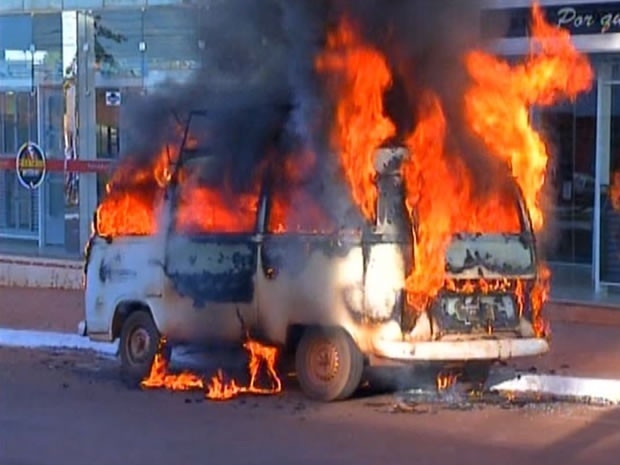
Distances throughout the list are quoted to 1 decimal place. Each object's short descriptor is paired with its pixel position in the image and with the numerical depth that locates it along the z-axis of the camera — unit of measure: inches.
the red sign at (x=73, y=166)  992.2
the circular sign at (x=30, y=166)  1004.6
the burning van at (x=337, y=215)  479.2
